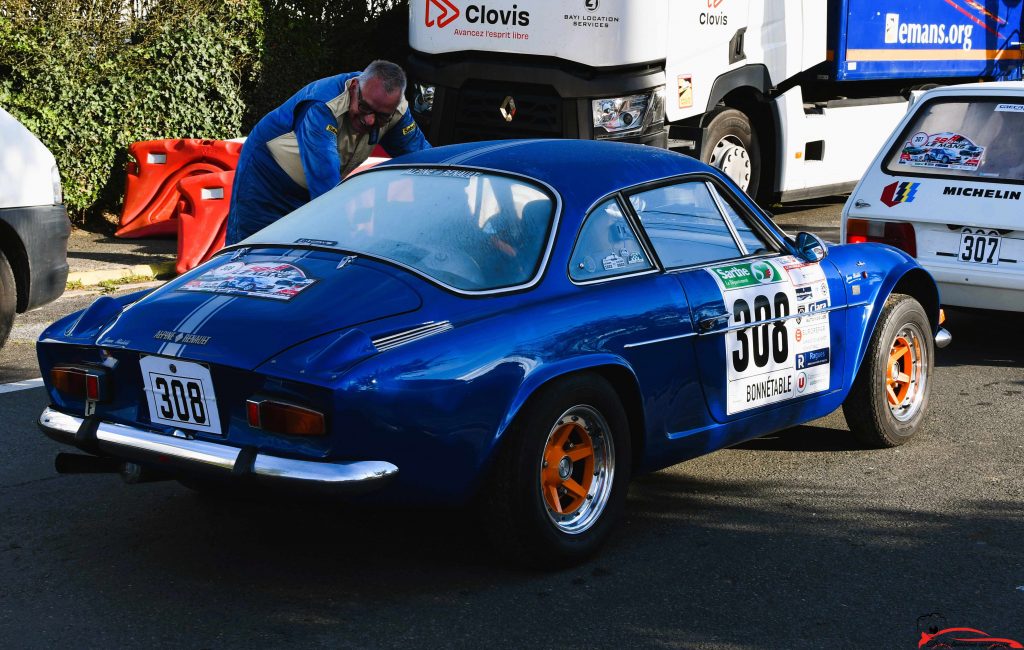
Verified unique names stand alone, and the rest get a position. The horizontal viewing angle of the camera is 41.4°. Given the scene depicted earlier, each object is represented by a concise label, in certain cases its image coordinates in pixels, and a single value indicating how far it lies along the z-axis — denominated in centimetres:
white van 724
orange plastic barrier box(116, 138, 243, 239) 1278
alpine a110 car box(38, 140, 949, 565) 404
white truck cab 1124
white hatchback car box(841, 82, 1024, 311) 743
